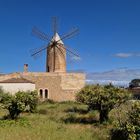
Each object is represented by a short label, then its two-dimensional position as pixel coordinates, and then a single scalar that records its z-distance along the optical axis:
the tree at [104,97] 12.08
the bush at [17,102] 12.82
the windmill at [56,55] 23.38
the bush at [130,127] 8.56
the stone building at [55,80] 22.92
